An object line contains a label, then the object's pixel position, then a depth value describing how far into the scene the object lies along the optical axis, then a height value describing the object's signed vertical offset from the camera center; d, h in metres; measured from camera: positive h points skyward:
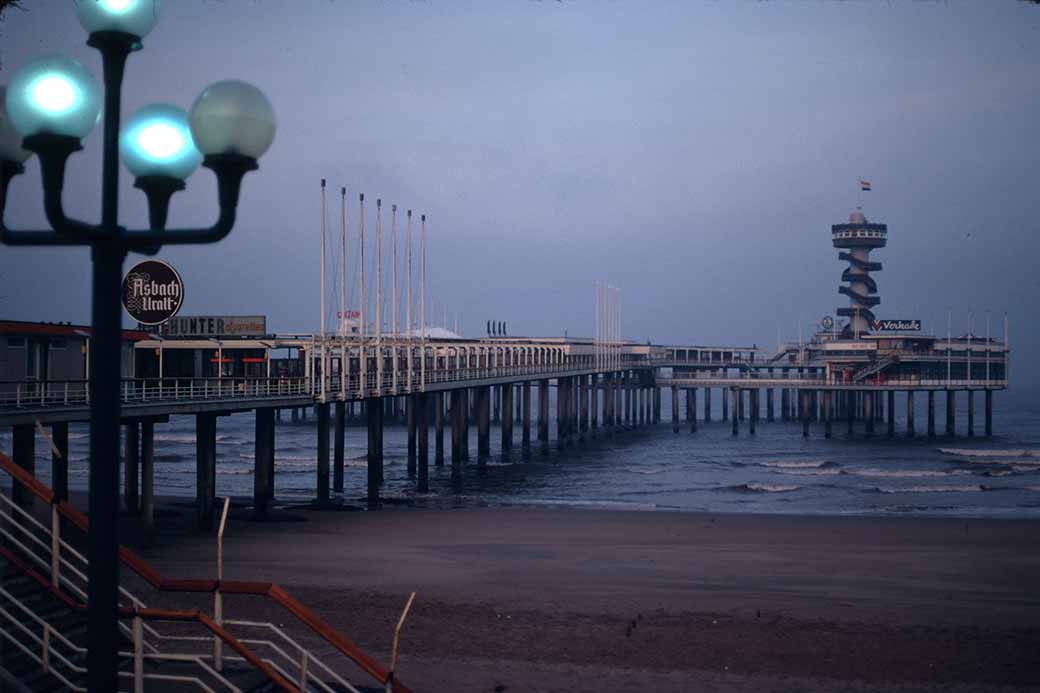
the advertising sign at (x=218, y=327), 39.56 +1.08
